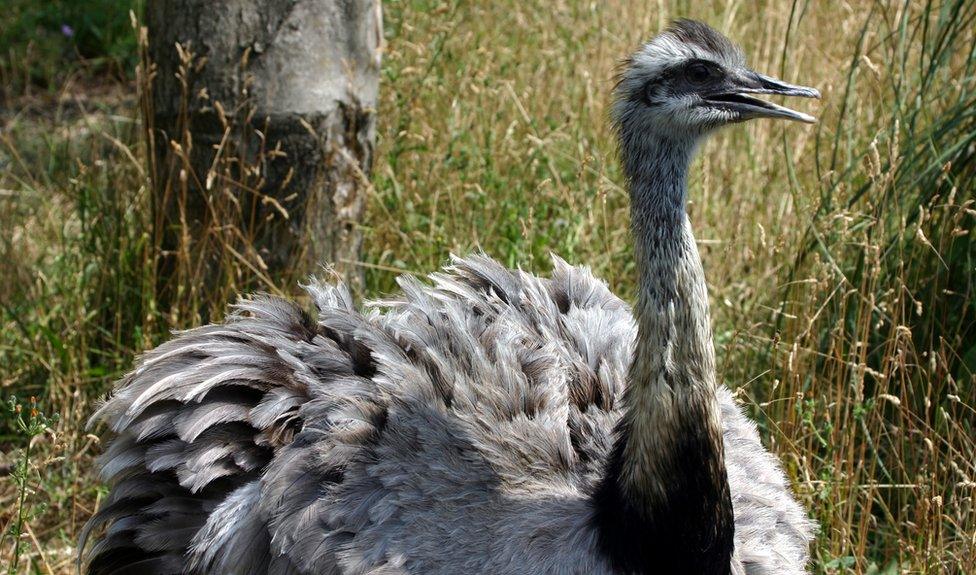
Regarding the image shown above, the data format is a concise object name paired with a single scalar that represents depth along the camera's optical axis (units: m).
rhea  3.00
